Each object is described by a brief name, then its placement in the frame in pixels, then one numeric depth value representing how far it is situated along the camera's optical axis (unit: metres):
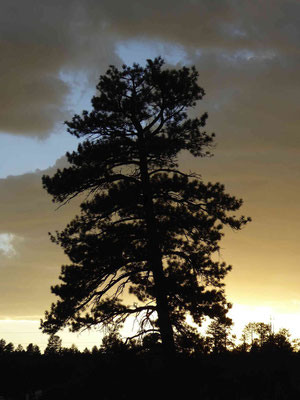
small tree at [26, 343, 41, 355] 147.06
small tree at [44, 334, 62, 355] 151.80
